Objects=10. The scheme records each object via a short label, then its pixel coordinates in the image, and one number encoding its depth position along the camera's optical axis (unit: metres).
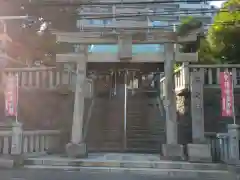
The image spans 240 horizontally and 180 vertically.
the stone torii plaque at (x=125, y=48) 11.48
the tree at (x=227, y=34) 13.90
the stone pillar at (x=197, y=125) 10.54
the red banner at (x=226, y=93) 10.68
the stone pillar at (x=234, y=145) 9.80
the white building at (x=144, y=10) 33.92
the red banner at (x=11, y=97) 11.12
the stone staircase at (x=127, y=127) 13.26
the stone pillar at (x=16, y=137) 10.22
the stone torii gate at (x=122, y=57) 11.16
